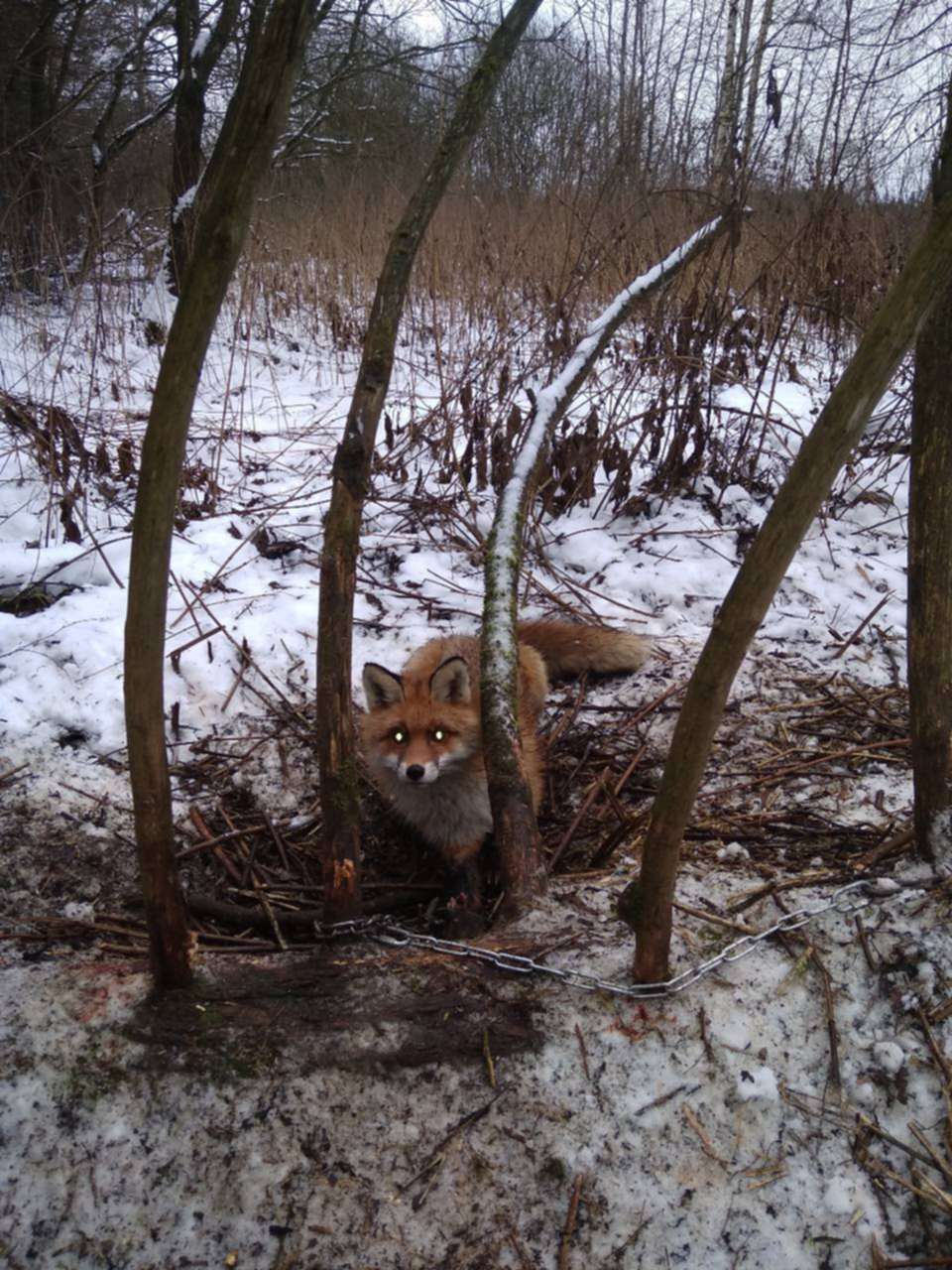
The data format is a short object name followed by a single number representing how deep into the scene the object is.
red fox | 3.03
